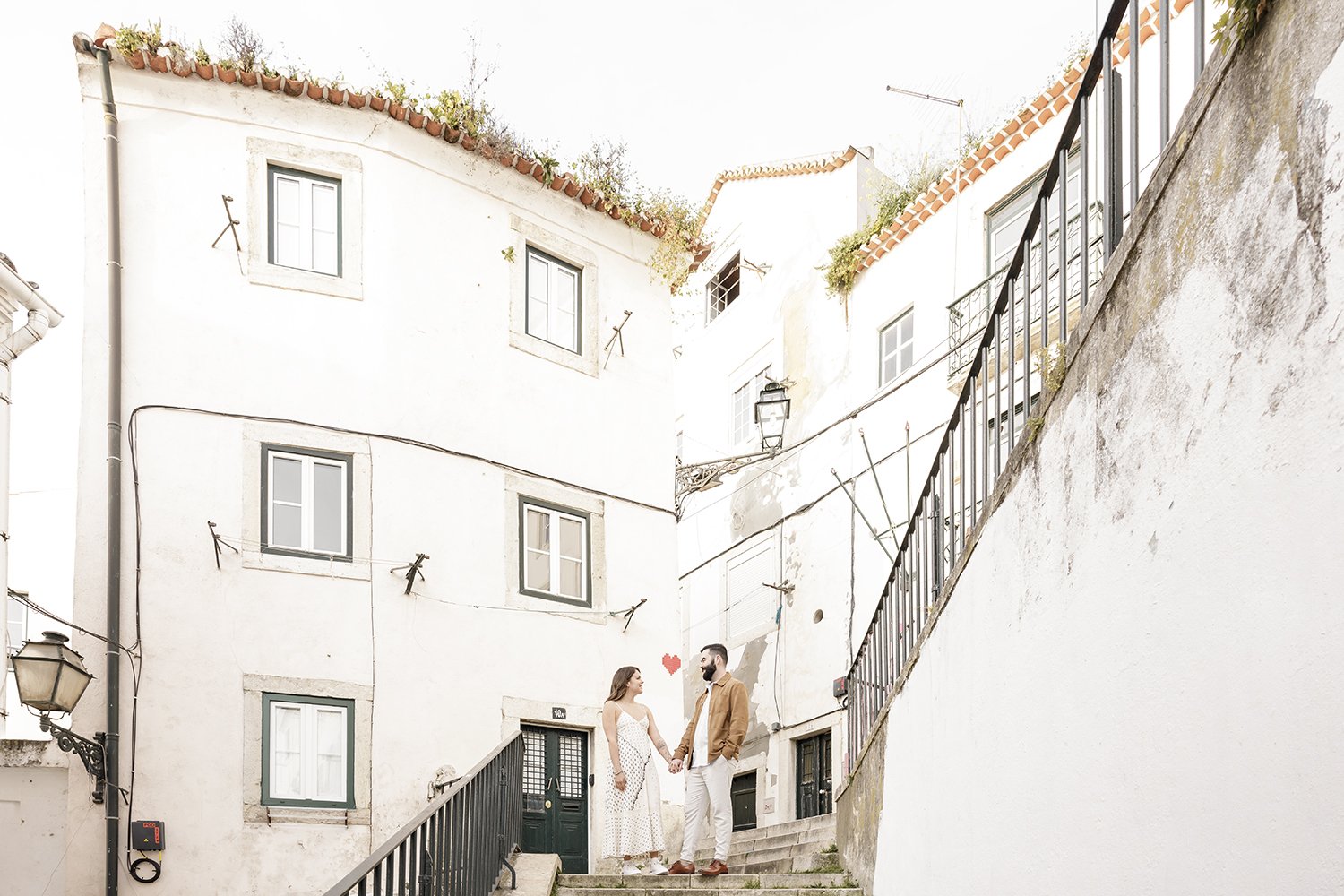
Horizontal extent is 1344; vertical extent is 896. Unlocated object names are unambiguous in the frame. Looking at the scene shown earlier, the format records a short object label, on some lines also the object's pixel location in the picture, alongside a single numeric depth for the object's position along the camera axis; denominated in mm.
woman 9125
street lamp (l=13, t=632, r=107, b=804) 9625
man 8688
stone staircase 8031
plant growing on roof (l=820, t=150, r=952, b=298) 18578
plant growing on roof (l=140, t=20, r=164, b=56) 12438
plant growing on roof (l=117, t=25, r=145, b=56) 12289
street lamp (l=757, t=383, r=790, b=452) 16922
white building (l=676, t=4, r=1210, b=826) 15922
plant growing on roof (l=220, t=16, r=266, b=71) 13008
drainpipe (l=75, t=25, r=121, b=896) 10633
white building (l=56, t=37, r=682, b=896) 11320
